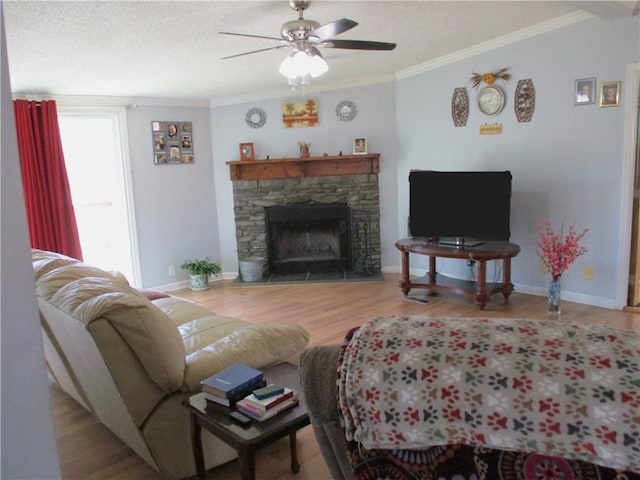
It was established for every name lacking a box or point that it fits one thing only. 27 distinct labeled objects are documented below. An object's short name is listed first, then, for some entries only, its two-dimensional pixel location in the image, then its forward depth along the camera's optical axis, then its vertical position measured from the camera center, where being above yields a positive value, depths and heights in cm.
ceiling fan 291 +81
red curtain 463 +3
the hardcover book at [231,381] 177 -77
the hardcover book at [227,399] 176 -81
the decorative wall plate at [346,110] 582 +71
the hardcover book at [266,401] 170 -80
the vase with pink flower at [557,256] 394 -77
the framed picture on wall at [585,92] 407 +58
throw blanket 85 -43
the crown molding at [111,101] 482 +86
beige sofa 178 -77
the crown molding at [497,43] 405 +113
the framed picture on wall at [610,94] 392 +53
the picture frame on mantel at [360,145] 580 +29
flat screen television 448 -39
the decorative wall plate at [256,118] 596 +68
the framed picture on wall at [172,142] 564 +41
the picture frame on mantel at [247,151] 595 +28
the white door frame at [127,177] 529 +2
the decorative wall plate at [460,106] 502 +61
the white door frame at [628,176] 382 -14
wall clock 473 +62
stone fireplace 591 -48
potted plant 571 -114
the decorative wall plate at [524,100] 448 +58
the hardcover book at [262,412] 168 -83
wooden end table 158 -85
